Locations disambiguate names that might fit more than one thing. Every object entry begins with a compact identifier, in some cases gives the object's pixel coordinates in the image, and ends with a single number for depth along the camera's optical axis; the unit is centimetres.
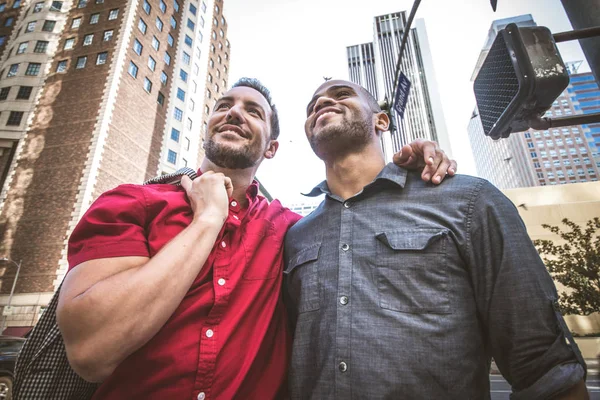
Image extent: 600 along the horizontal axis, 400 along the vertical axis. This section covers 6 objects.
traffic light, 163
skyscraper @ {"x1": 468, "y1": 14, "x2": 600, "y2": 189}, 8319
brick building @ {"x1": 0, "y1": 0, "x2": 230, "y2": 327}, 1919
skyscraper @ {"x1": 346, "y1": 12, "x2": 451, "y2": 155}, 5612
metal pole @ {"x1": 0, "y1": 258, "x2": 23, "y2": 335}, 1822
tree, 1343
